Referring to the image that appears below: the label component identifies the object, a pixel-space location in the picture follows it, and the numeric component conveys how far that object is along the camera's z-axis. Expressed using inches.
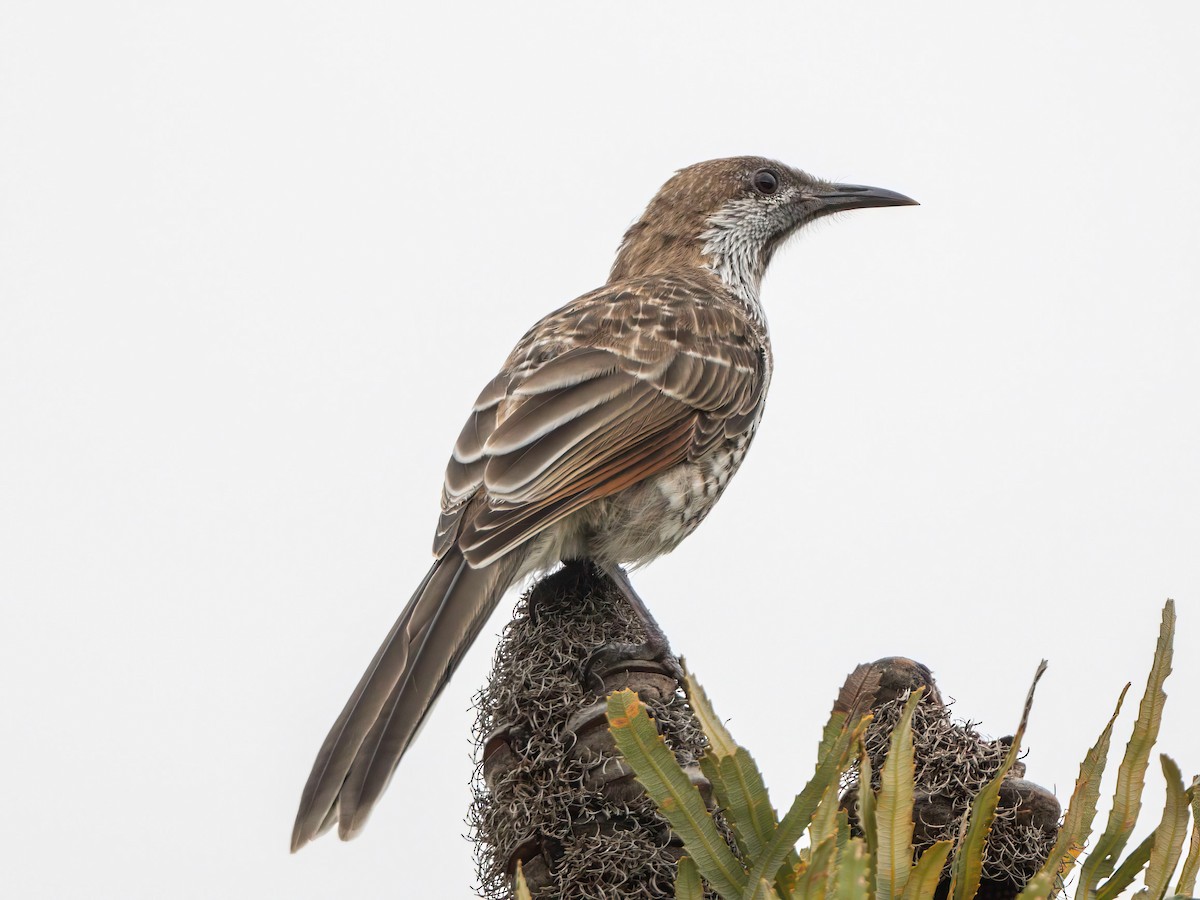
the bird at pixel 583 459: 287.1
